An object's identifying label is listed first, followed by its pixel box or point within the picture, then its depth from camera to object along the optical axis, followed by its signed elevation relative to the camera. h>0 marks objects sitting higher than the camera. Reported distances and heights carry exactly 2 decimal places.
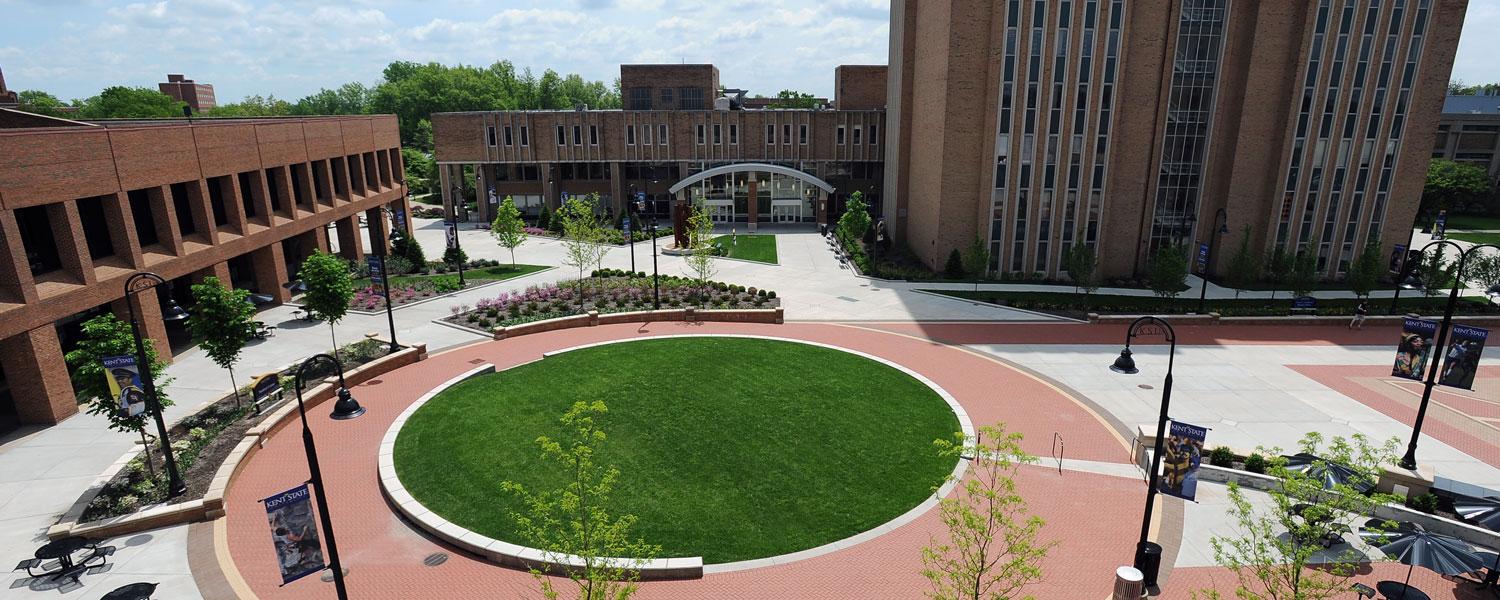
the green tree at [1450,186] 64.44 -5.62
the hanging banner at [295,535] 11.02 -6.09
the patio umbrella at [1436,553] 12.06 -7.31
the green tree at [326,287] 25.03 -4.95
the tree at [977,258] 36.34 -6.34
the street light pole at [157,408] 15.09 -5.70
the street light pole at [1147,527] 12.26 -7.13
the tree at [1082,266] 34.32 -6.58
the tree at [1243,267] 36.91 -7.26
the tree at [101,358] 16.19 -4.85
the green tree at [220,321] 20.03 -4.91
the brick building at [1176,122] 36.41 +0.32
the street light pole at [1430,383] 16.78 -6.16
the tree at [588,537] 10.23 -5.91
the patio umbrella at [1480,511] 14.05 -7.79
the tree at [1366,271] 33.78 -7.02
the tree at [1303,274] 34.66 -7.33
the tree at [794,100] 120.63 +6.46
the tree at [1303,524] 9.85 -5.86
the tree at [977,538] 9.96 -5.83
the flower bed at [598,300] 31.04 -7.43
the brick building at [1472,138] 70.94 -1.51
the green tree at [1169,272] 32.78 -6.60
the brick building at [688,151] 58.62 -1.07
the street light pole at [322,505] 10.85 -5.62
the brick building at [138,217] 20.66 -2.68
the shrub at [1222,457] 17.97 -8.23
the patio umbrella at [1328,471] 11.27 -6.72
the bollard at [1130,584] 12.23 -7.77
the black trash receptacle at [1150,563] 13.36 -8.09
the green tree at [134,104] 94.19 +6.08
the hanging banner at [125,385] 15.52 -5.17
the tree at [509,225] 42.72 -4.98
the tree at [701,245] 34.69 -5.40
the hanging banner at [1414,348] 18.95 -5.94
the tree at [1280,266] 36.97 -7.23
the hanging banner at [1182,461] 13.39 -6.23
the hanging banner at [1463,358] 18.11 -6.00
